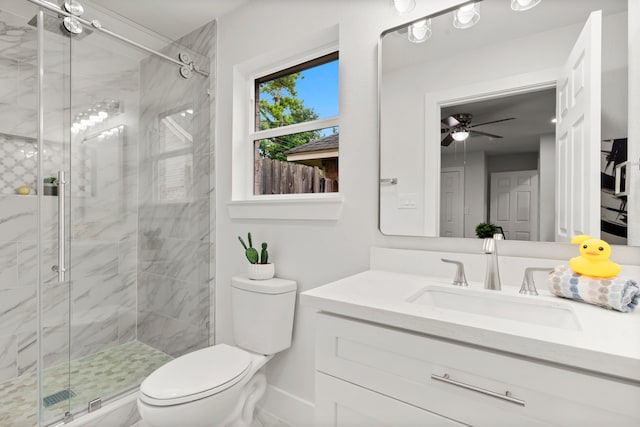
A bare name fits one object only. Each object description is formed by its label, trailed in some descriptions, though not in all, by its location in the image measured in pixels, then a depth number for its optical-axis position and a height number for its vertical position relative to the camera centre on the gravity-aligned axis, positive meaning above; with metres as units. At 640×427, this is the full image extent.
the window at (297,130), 1.85 +0.49
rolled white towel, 0.88 -0.22
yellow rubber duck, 0.94 -0.15
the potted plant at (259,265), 1.77 -0.30
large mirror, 1.04 +0.33
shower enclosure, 1.81 +0.03
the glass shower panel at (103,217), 1.72 -0.04
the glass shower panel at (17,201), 2.07 +0.06
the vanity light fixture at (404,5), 1.38 +0.87
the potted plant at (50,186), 1.54 +0.12
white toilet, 1.25 -0.70
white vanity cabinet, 0.65 -0.41
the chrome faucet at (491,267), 1.09 -0.19
